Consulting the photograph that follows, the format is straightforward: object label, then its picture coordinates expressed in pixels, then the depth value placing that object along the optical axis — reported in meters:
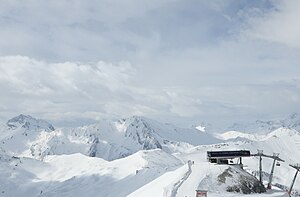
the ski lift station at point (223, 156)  103.75
